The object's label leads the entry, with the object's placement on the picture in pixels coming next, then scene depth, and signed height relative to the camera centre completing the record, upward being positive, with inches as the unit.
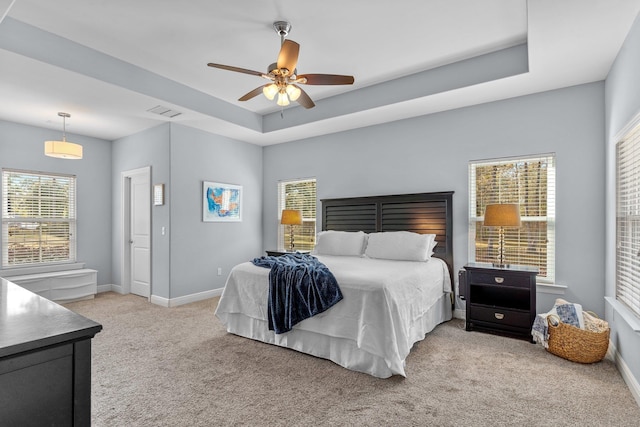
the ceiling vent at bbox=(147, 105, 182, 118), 174.6 +52.0
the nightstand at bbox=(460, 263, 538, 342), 139.3 -37.7
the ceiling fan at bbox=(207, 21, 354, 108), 110.2 +45.9
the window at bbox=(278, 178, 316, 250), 234.4 +5.0
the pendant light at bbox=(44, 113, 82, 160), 166.4 +30.0
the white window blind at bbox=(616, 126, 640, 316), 103.6 -2.2
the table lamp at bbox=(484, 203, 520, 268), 142.9 -0.8
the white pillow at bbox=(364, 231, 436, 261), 161.8 -16.1
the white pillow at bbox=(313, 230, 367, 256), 182.4 -16.5
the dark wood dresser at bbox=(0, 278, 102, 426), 39.8 -19.3
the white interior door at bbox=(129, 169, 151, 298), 215.0 -13.7
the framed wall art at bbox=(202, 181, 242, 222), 216.8 +6.7
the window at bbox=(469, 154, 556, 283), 152.8 +3.2
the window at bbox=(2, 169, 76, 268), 197.2 -4.2
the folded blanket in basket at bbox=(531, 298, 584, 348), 125.0 -38.7
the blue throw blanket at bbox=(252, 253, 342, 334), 119.2 -28.5
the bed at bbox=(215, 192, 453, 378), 110.0 -28.1
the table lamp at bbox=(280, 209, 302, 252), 212.5 -3.0
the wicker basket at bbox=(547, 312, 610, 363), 116.1 -43.4
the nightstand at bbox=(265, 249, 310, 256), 212.3 -25.3
